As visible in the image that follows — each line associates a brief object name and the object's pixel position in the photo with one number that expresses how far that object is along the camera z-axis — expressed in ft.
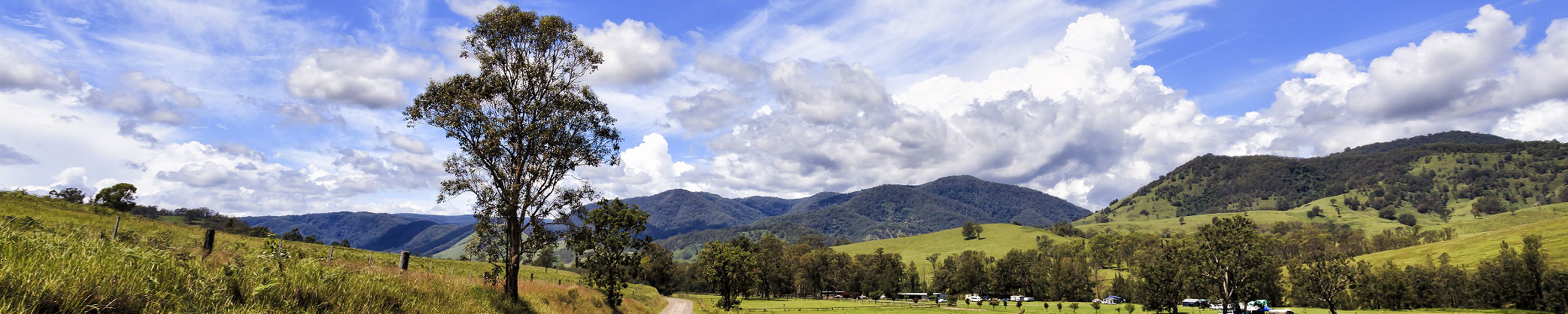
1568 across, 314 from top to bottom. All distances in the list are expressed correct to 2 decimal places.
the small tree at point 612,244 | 153.58
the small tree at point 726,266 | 296.10
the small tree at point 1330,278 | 287.07
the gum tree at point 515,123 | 80.74
